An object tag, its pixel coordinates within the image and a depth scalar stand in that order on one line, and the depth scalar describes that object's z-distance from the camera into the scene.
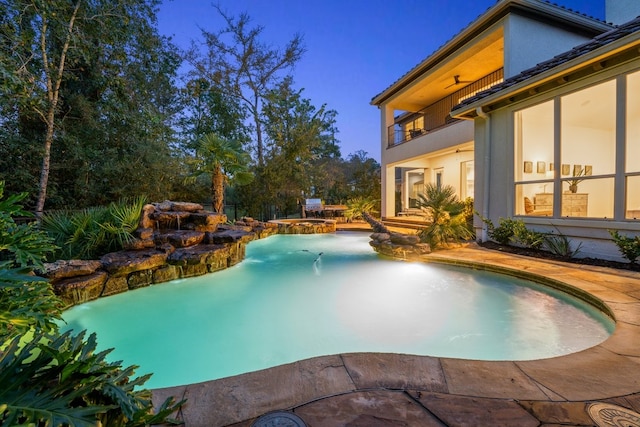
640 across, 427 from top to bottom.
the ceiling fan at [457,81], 10.19
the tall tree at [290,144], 14.21
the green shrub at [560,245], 5.46
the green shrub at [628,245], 4.47
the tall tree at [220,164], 9.88
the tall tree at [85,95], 6.63
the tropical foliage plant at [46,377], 0.97
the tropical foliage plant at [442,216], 6.98
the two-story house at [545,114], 4.91
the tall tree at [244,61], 15.75
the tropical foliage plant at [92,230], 5.54
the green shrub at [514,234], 5.95
